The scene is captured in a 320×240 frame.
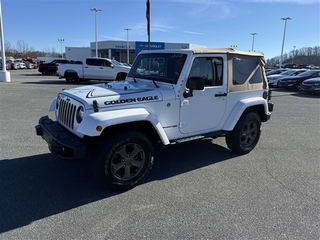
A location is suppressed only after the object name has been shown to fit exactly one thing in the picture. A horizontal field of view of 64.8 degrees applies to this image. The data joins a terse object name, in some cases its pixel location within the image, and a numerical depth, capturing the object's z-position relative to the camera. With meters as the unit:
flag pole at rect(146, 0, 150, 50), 10.63
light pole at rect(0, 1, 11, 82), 19.08
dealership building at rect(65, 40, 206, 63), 56.62
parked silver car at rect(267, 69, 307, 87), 19.17
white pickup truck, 17.98
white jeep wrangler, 3.30
